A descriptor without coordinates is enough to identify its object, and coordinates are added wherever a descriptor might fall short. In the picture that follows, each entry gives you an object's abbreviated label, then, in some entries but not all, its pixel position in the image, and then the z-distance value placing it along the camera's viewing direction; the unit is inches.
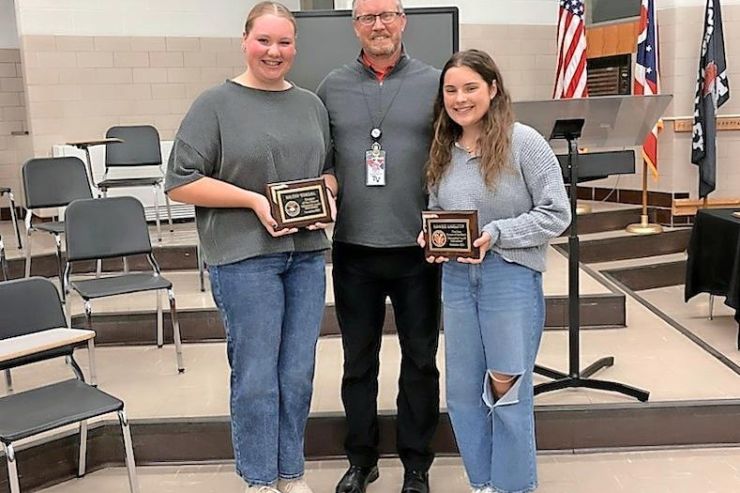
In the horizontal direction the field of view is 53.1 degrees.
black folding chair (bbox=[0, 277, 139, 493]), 86.0
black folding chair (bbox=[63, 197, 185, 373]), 140.3
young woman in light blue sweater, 81.5
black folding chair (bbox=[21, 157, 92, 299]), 183.5
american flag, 246.5
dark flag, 234.5
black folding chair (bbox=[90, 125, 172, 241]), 228.4
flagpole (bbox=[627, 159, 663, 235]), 242.7
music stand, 111.0
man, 87.7
